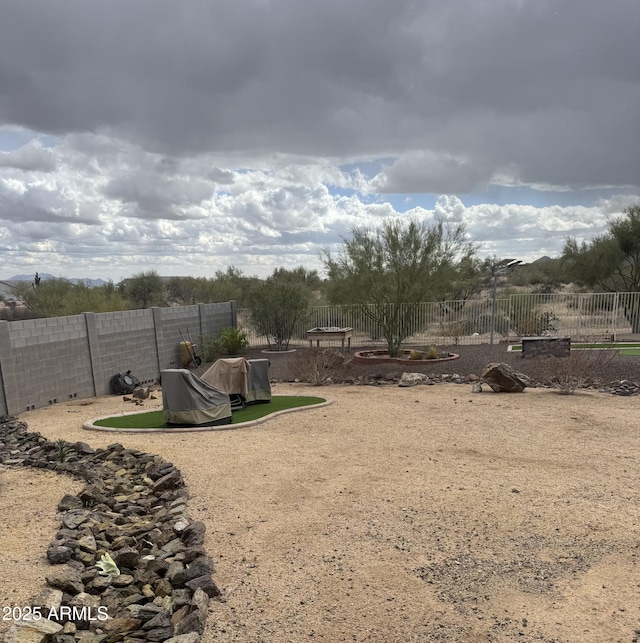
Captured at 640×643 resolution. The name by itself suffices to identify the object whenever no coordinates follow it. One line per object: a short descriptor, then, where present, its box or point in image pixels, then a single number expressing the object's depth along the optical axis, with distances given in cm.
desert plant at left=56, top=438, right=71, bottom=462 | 688
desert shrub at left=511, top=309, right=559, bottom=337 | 1999
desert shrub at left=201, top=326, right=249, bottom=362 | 1808
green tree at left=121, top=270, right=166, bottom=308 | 3775
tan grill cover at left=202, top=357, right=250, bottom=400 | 1044
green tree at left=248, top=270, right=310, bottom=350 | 2014
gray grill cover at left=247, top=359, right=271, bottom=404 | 1088
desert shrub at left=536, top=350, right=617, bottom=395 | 1146
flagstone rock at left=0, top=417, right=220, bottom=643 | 328
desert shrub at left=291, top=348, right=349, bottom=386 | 1398
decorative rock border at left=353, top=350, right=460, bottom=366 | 1532
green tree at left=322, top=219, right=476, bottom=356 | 1622
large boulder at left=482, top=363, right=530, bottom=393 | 1159
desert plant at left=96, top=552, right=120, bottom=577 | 399
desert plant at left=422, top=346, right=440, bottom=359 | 1581
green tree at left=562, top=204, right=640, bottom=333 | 2436
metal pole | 1871
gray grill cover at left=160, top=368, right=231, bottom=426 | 905
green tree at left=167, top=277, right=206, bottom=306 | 3869
